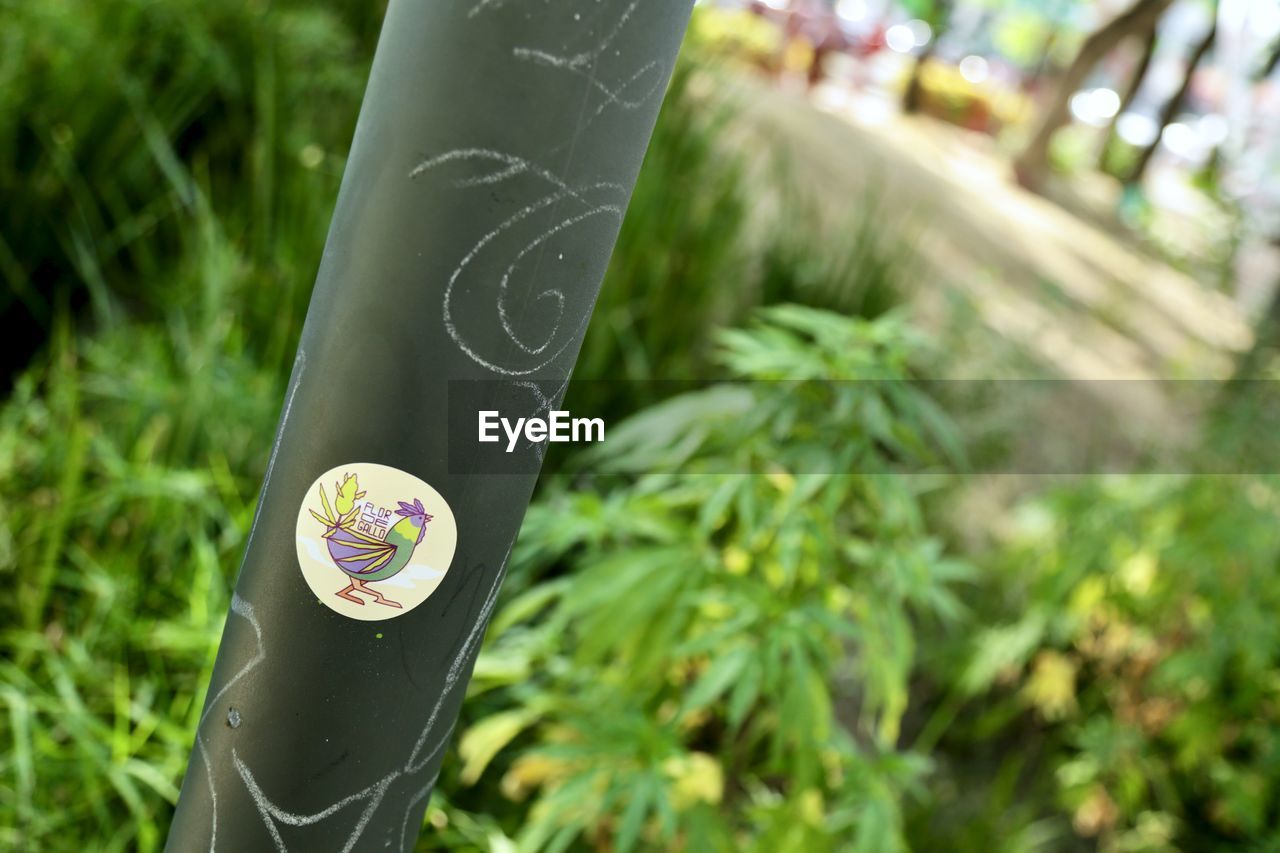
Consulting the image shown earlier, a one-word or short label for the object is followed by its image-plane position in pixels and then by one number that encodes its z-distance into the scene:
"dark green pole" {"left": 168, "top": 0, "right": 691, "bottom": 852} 0.52
